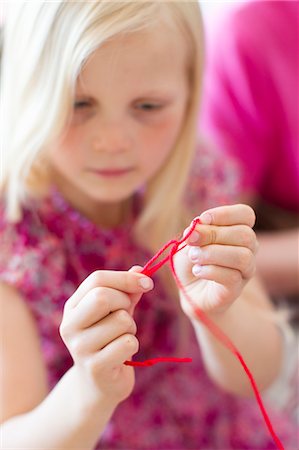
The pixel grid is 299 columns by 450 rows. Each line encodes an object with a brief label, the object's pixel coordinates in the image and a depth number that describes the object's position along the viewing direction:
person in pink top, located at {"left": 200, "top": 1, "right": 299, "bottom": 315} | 1.24
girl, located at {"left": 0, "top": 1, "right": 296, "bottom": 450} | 0.88
